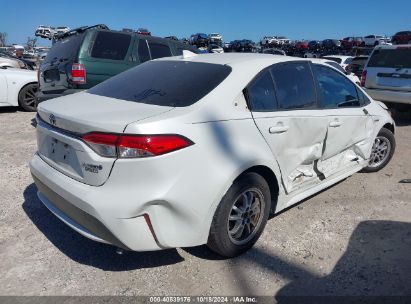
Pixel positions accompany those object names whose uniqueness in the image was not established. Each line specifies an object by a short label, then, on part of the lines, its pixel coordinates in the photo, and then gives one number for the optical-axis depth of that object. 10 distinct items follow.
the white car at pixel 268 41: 48.94
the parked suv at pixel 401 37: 33.88
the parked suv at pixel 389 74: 7.70
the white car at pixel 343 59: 16.24
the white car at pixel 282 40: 49.49
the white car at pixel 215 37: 48.34
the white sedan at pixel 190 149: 2.34
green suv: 6.15
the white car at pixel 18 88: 8.28
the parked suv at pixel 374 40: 40.53
